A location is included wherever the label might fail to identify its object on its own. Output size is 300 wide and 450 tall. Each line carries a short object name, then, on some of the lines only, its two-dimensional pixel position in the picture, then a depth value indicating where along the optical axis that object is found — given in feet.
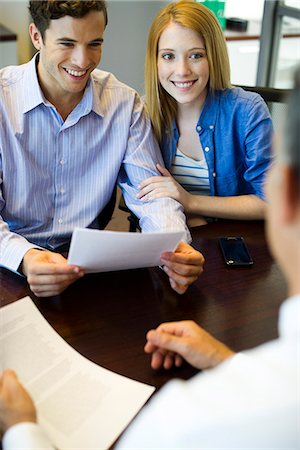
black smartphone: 3.69
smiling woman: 4.42
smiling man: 3.98
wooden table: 2.84
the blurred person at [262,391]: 1.37
